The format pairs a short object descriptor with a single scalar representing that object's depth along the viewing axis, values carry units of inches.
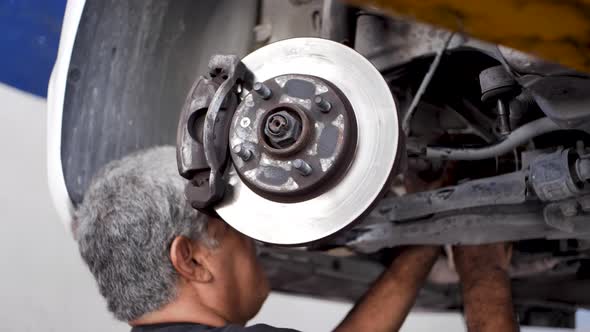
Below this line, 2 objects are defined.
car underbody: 32.7
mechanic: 36.1
